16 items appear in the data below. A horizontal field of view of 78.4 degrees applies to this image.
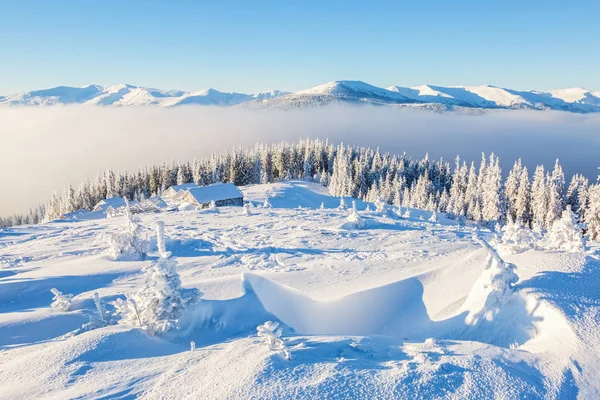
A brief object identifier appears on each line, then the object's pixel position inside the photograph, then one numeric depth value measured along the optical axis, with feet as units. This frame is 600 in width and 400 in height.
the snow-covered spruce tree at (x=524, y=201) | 230.68
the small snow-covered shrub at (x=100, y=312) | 35.34
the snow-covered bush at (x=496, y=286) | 34.71
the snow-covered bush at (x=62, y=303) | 41.98
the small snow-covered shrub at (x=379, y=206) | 118.56
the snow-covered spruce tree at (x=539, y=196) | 213.25
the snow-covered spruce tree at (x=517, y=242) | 47.96
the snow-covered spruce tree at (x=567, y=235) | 42.60
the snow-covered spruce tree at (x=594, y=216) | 159.22
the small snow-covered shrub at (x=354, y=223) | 92.22
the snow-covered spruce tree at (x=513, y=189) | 241.14
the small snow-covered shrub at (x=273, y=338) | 25.57
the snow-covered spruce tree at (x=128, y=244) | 71.87
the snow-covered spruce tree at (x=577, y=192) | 215.24
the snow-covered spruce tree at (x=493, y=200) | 232.12
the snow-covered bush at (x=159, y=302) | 33.06
